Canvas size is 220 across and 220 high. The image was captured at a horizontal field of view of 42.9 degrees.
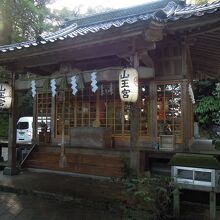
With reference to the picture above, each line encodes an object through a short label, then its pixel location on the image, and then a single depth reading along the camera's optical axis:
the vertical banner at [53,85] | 8.80
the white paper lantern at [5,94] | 9.68
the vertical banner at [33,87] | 9.23
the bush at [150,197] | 5.71
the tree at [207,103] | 22.11
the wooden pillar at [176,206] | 6.04
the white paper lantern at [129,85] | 7.08
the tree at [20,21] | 25.50
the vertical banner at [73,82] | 8.41
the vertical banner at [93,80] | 7.93
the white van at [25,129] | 24.02
